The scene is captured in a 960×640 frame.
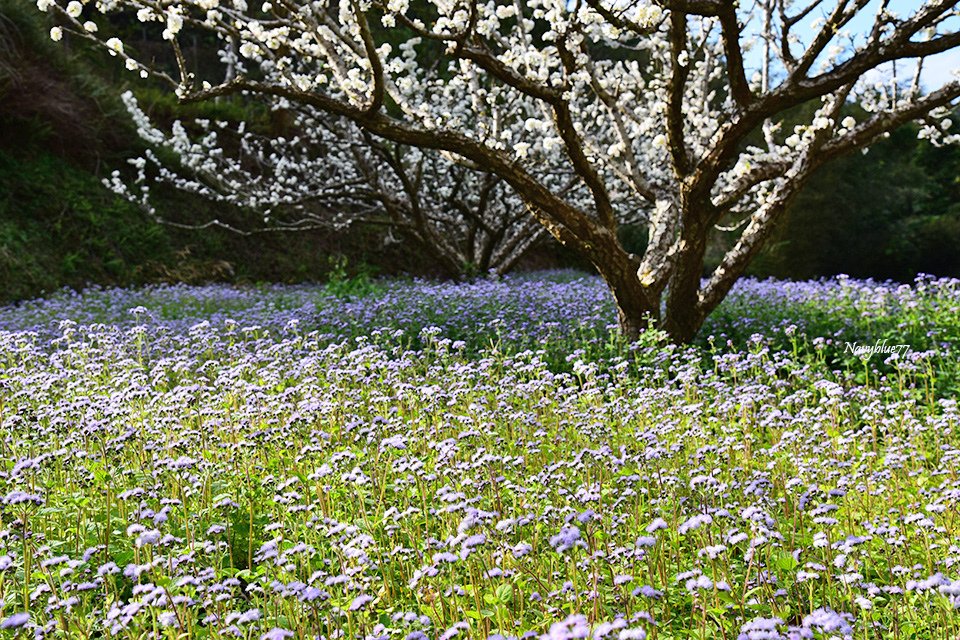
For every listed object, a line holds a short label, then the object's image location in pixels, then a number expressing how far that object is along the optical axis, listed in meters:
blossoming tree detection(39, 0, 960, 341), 7.13
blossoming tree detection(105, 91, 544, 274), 15.91
